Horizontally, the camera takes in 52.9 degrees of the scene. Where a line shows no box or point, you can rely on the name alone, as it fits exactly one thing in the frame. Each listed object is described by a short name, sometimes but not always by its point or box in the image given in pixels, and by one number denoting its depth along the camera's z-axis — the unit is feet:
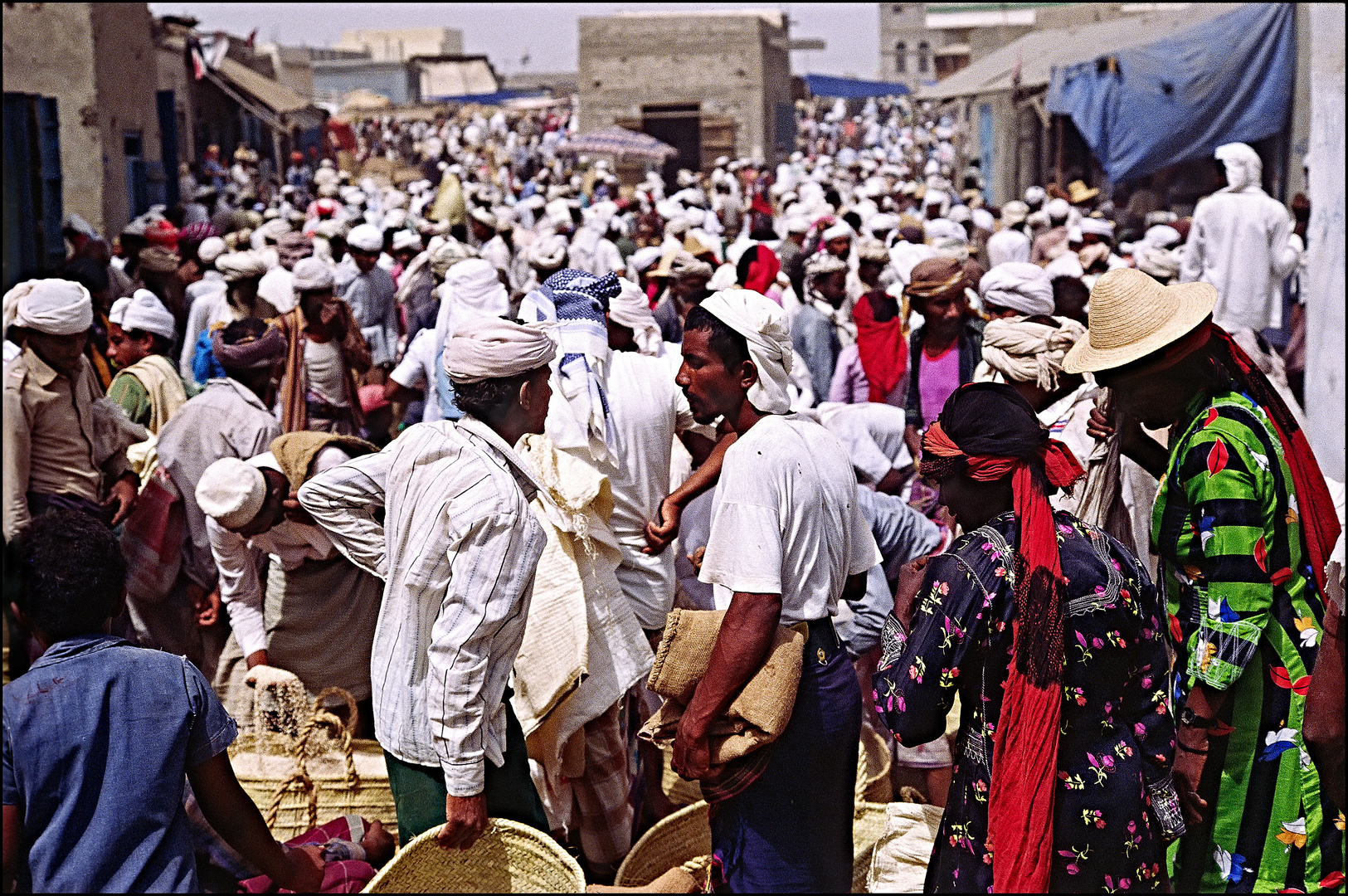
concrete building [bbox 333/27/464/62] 296.51
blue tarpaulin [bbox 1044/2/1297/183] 45.37
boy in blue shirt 7.26
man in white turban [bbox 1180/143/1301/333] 27.89
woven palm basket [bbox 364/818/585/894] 10.74
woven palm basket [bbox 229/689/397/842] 12.75
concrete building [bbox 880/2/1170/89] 107.34
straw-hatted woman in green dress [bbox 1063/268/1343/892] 8.96
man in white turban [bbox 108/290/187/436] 17.38
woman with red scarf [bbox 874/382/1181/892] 8.29
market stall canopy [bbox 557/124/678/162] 81.51
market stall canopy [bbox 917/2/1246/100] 61.62
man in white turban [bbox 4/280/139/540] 14.29
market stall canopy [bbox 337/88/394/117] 156.96
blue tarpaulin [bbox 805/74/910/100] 129.70
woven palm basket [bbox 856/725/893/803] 13.10
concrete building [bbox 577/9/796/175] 98.43
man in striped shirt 9.41
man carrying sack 9.24
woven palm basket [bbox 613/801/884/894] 11.83
